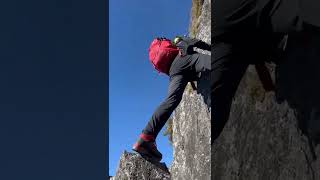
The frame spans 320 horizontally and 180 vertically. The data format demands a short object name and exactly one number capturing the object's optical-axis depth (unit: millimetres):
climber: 5074
